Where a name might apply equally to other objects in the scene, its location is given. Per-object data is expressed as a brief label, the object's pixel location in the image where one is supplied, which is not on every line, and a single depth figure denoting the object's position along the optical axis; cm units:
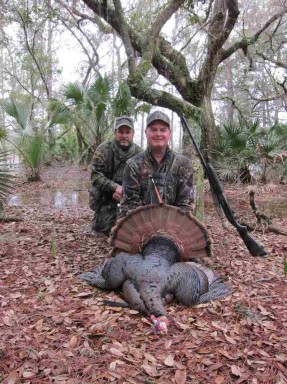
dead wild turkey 357
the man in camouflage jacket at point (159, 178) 429
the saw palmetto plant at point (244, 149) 898
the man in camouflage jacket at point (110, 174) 550
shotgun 384
